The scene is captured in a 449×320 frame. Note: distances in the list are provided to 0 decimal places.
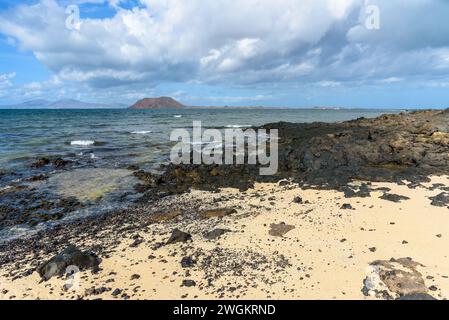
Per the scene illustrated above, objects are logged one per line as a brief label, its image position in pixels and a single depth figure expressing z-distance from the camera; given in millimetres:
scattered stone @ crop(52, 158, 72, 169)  22106
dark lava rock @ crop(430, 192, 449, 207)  11156
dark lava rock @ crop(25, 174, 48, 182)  18180
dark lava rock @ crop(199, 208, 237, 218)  11513
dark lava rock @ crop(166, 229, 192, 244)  9255
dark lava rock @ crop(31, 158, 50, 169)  22000
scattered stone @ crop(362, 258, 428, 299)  6410
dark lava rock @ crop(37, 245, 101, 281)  7692
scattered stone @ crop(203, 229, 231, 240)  9463
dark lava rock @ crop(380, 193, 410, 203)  11909
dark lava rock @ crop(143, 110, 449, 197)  15297
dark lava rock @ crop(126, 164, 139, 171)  20881
